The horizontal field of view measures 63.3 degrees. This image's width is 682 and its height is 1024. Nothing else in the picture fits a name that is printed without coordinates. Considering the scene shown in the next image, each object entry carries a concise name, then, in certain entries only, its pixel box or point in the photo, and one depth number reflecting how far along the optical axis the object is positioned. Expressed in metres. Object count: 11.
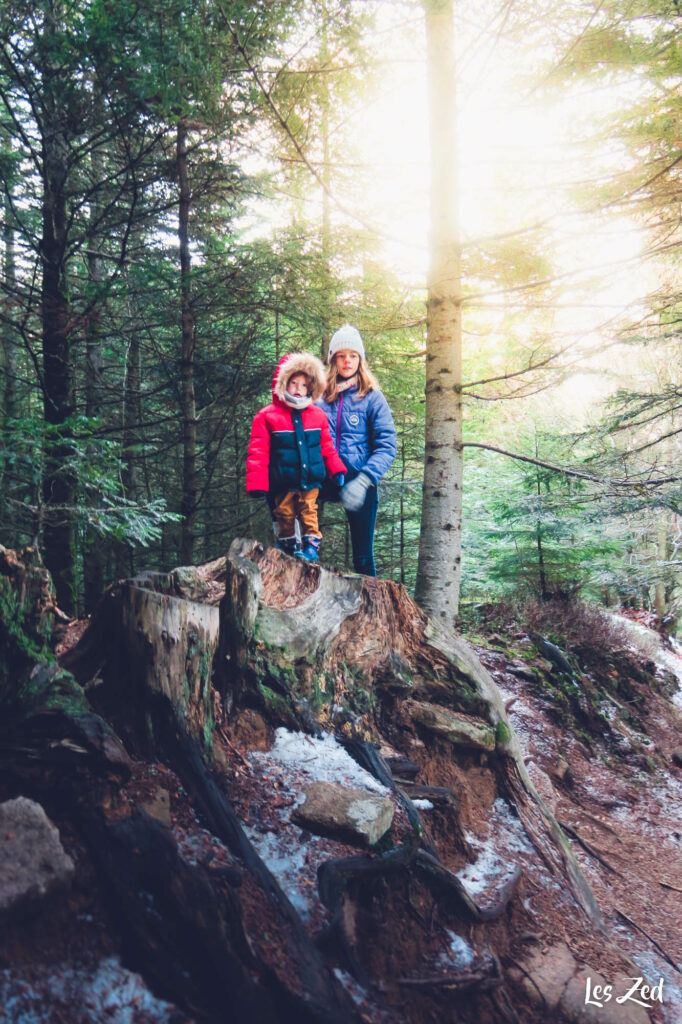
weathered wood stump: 2.51
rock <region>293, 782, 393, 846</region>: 2.75
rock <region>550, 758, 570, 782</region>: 5.79
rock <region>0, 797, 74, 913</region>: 1.72
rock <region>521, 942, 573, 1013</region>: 2.78
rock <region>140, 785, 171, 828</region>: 2.26
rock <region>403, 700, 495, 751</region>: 4.08
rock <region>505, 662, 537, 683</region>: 7.09
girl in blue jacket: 5.42
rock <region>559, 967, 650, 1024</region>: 2.81
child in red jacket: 4.99
